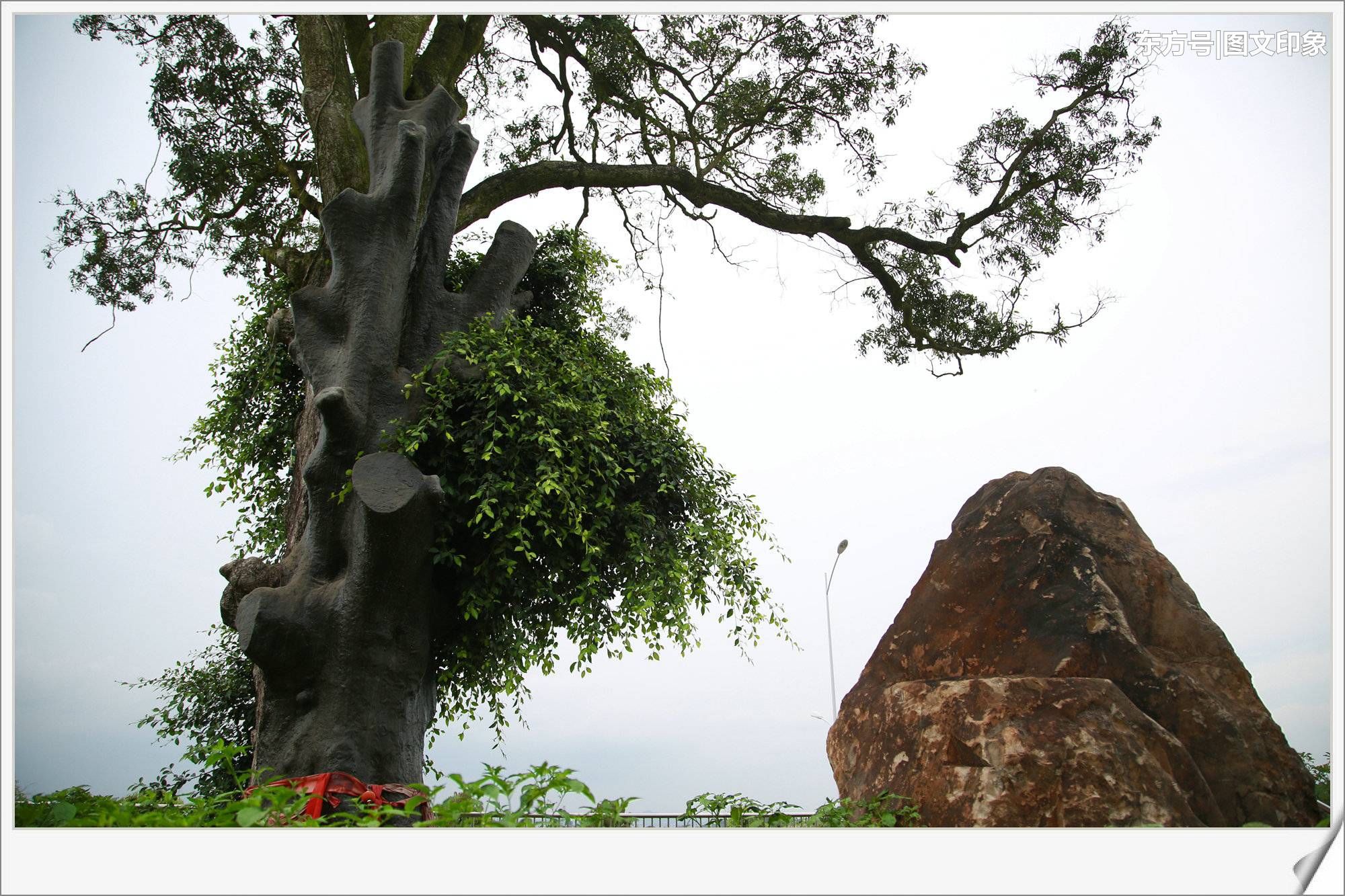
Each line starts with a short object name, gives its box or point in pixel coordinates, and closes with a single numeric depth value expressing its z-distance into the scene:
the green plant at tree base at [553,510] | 4.63
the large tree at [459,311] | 4.42
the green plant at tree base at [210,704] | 6.21
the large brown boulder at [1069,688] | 3.56
